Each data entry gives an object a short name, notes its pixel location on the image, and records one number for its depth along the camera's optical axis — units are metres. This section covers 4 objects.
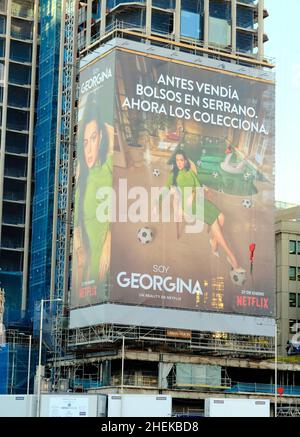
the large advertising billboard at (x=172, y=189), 78.69
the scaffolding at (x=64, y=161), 92.81
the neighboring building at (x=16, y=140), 107.06
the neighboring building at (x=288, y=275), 103.19
